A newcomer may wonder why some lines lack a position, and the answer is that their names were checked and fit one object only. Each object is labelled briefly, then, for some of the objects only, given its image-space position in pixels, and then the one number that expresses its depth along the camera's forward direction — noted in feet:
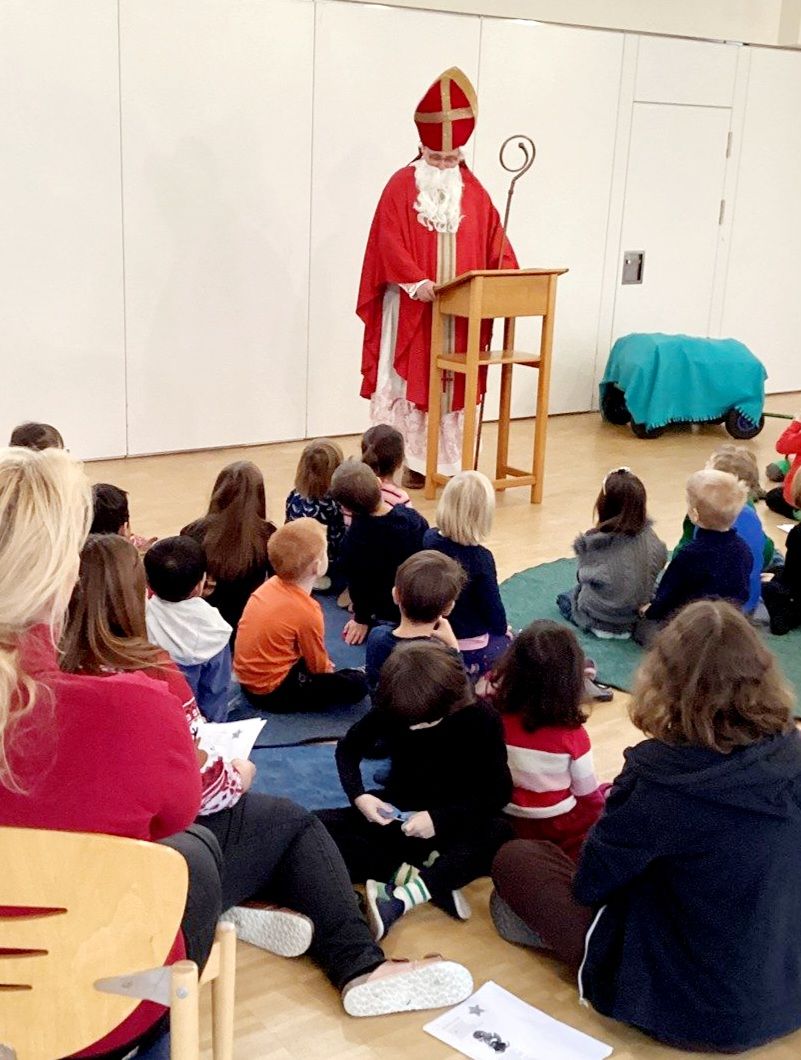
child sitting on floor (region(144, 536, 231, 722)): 10.47
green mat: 13.69
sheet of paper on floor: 7.67
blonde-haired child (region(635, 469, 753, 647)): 13.43
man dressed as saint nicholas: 19.56
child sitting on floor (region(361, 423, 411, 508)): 14.85
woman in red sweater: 5.14
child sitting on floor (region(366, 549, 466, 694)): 10.64
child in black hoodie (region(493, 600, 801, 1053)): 7.37
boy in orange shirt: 11.67
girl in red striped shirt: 9.07
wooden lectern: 18.60
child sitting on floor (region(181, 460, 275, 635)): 12.78
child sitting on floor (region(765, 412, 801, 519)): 19.15
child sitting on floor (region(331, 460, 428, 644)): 13.41
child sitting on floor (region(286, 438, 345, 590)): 14.75
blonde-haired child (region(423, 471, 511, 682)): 12.53
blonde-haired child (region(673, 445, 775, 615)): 14.24
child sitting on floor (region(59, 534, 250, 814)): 7.41
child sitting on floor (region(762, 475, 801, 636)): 14.84
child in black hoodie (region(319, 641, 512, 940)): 8.90
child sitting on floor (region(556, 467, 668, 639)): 14.06
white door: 26.40
